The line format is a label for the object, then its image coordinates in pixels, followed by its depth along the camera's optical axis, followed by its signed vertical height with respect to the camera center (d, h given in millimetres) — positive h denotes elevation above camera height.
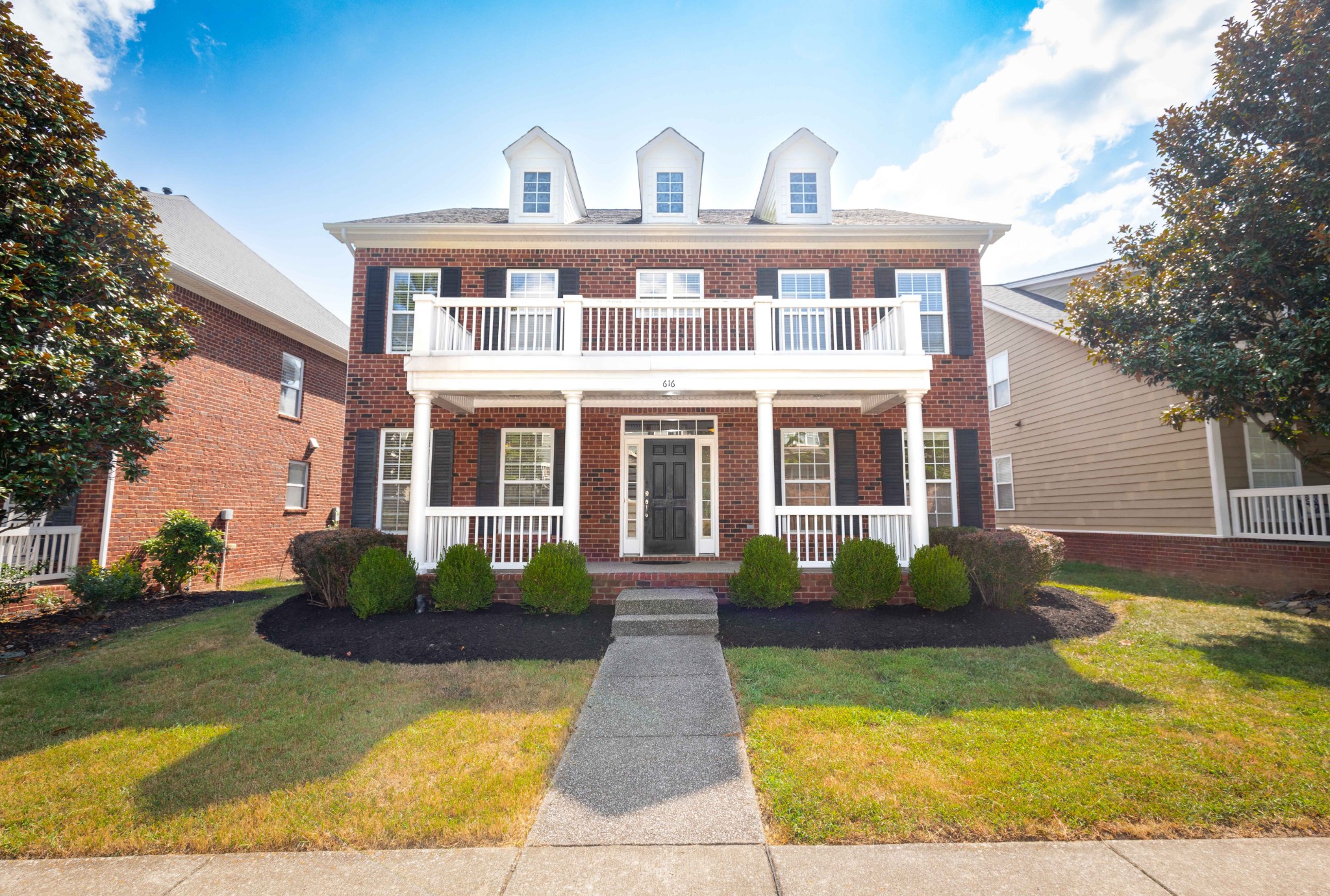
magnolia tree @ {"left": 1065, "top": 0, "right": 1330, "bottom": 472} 6301 +2995
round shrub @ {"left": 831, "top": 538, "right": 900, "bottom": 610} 7344 -875
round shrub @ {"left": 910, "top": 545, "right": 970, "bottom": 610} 7125 -906
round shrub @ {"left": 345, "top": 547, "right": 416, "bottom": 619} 7199 -957
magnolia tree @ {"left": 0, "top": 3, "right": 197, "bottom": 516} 5594 +2183
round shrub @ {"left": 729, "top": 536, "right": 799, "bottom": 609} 7402 -884
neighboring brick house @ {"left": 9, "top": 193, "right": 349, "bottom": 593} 9750 +1699
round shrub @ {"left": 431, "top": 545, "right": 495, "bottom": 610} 7387 -942
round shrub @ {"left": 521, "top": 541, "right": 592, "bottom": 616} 7266 -966
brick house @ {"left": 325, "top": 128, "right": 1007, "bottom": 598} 9945 +1895
